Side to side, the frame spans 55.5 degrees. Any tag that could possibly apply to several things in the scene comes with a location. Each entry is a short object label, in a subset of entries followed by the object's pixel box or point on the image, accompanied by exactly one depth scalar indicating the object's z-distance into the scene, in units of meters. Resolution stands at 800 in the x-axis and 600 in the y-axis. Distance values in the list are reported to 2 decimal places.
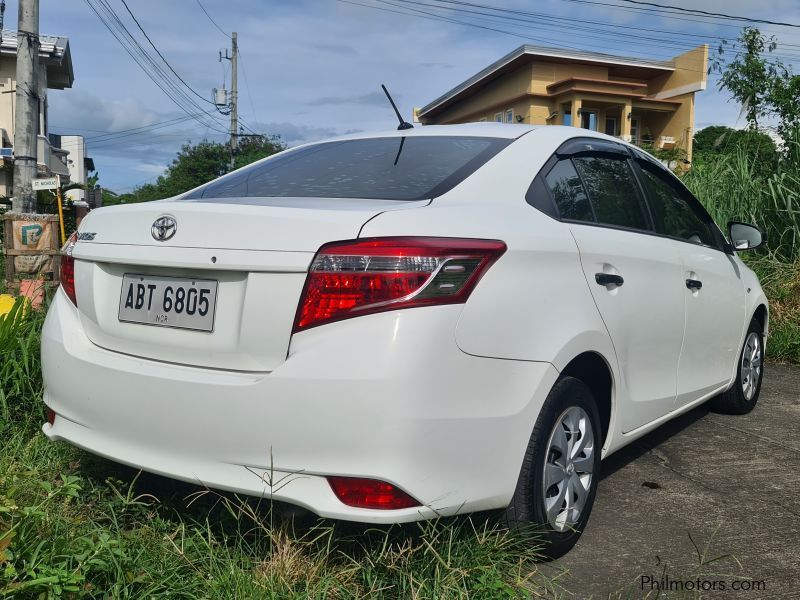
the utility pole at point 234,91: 39.25
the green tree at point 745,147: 8.62
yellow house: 29.23
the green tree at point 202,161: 52.97
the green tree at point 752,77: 10.27
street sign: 9.11
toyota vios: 2.02
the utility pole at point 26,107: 9.43
